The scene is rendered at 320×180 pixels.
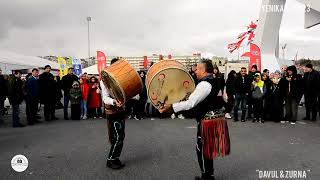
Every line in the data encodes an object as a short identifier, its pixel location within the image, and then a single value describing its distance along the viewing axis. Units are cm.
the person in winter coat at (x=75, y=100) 1285
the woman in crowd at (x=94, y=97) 1320
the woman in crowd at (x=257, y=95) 1178
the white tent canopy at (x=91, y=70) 3069
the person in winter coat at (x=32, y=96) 1146
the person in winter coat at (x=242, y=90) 1188
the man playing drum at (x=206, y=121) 461
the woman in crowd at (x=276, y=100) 1183
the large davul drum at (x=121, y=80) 552
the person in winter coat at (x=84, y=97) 1313
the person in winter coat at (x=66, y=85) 1304
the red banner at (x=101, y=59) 1883
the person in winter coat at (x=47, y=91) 1244
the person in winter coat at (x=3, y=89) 1112
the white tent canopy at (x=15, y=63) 1891
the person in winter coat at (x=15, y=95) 1105
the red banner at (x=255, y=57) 1738
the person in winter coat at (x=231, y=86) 1224
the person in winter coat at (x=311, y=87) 1201
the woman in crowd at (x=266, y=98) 1185
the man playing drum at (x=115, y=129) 587
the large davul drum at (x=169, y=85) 511
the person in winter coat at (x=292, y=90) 1163
